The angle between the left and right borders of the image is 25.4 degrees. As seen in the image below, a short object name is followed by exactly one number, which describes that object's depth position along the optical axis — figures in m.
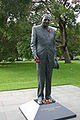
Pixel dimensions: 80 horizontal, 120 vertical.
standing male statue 4.21
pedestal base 3.97
